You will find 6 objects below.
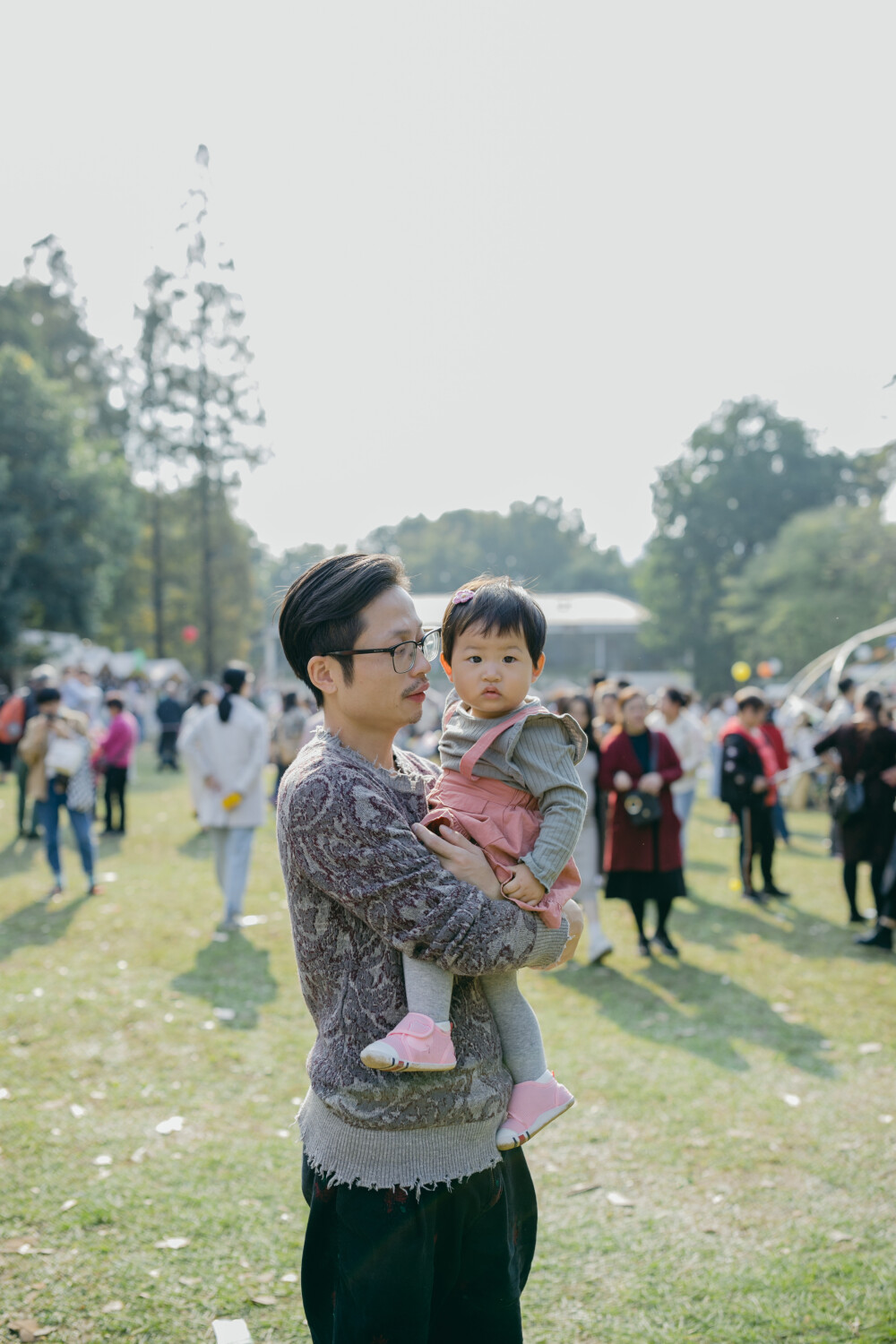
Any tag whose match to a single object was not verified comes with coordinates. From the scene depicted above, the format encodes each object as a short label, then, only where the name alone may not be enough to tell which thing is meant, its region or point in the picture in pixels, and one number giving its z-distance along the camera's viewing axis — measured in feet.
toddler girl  6.28
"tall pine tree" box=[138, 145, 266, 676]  108.88
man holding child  5.85
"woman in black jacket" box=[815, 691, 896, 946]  28.30
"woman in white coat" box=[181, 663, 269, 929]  27.32
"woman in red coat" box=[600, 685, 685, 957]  24.70
